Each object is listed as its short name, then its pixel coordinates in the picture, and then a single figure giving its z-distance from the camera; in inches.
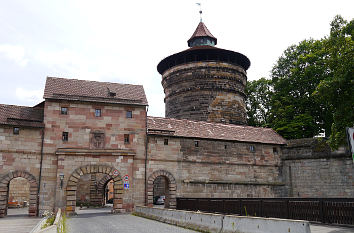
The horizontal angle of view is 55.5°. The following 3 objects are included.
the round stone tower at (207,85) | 1594.5
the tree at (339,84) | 628.4
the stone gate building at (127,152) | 967.0
